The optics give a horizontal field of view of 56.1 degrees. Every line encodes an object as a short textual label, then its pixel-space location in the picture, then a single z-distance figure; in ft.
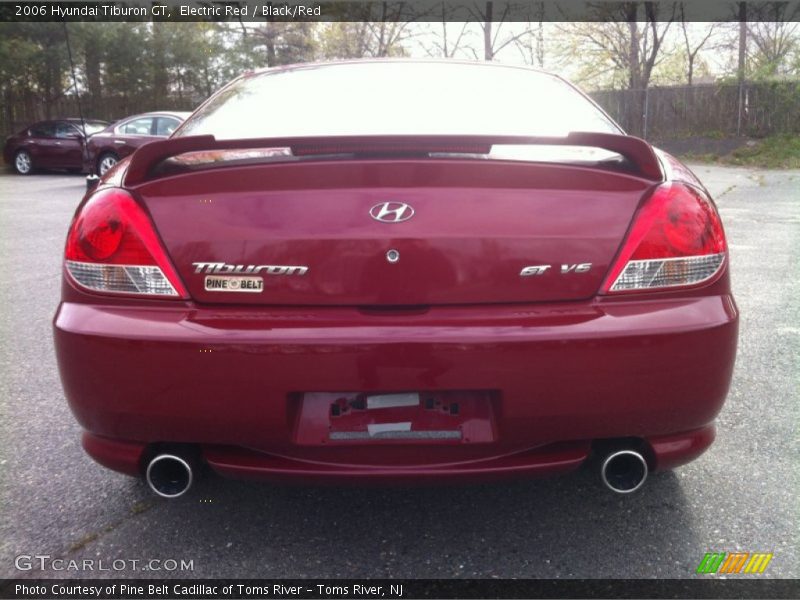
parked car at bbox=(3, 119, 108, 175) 59.82
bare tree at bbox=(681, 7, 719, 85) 99.50
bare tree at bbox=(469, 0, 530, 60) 101.40
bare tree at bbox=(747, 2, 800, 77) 92.68
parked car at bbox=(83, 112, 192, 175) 49.70
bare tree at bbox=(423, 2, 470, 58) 112.17
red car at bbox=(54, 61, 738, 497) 5.99
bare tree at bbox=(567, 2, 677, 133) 90.63
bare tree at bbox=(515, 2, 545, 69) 109.33
